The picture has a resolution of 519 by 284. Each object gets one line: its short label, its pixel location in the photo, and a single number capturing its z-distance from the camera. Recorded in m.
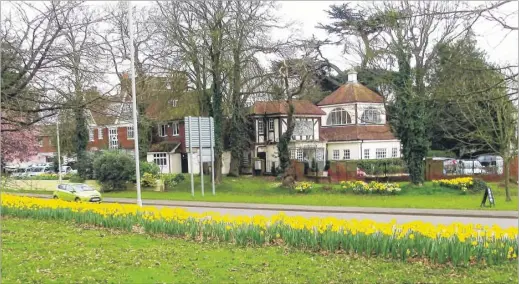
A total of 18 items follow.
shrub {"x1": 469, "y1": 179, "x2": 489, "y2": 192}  30.25
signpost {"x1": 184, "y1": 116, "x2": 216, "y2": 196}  30.05
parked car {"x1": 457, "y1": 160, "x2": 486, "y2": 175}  35.56
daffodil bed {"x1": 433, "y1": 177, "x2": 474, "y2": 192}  30.42
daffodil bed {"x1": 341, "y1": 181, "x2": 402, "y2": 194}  30.91
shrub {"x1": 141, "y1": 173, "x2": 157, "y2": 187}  39.12
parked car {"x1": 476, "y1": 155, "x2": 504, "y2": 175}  35.91
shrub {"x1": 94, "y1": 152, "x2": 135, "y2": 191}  38.75
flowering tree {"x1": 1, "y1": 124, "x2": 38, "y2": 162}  23.50
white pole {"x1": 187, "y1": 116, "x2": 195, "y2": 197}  29.94
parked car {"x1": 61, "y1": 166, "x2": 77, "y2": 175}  58.00
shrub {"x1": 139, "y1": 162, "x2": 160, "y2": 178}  39.86
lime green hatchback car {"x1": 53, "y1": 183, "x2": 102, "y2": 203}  29.06
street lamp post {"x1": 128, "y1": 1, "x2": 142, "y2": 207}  20.23
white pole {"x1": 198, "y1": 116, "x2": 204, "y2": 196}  30.45
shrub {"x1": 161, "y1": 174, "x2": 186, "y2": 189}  39.91
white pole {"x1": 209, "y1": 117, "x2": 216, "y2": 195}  31.03
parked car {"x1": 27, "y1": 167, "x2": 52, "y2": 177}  61.01
